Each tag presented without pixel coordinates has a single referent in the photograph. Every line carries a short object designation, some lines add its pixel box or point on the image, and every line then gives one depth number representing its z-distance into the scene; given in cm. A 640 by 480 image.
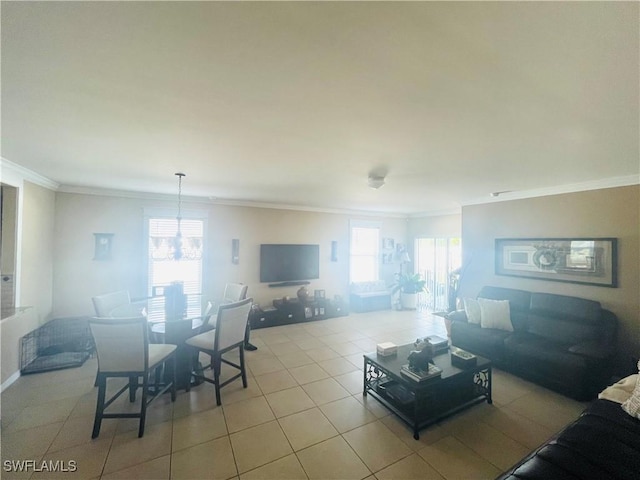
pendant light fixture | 376
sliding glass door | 664
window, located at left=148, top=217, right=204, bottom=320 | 479
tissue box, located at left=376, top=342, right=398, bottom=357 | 301
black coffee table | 246
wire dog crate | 335
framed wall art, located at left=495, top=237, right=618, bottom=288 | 349
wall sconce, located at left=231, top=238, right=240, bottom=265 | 547
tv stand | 538
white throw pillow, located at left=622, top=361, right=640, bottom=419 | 189
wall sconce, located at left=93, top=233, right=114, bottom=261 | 442
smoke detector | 325
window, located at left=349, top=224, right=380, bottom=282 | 698
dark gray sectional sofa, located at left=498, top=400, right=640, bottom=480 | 145
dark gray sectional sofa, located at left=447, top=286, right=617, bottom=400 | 286
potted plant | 694
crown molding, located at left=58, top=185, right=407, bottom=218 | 434
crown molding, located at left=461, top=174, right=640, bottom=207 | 334
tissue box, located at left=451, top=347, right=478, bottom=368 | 277
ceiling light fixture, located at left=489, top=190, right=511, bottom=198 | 429
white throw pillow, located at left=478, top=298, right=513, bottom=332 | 380
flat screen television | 578
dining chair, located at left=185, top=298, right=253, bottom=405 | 289
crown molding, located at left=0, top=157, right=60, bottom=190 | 294
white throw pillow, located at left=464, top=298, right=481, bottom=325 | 407
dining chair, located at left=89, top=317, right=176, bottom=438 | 234
